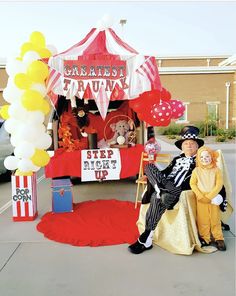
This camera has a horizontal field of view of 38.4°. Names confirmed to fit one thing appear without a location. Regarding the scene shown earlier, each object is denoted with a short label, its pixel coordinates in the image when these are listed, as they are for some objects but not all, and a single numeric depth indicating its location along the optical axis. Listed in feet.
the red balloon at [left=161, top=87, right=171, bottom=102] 20.43
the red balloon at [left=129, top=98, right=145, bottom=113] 20.37
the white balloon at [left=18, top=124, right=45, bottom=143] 15.07
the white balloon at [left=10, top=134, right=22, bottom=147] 15.41
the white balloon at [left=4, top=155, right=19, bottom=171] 15.82
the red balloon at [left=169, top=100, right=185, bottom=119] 19.56
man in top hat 11.66
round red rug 12.91
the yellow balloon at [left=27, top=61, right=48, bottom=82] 15.49
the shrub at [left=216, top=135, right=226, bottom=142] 48.36
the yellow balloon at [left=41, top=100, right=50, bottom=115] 15.76
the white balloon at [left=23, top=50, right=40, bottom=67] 15.83
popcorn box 15.30
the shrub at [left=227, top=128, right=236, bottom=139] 51.96
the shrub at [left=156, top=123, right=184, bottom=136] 59.11
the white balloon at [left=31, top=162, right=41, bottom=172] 15.60
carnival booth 17.26
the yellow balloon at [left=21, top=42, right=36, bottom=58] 16.80
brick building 62.95
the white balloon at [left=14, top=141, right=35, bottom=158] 15.14
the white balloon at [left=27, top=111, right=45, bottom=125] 15.46
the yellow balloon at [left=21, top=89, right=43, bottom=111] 15.06
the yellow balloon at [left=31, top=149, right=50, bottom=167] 15.48
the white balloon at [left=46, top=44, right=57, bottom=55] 18.24
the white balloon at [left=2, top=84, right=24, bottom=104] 15.54
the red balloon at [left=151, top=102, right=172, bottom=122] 18.81
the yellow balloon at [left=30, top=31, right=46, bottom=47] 17.19
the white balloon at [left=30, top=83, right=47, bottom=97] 15.60
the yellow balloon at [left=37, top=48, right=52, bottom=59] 17.02
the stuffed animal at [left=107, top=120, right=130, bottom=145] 22.71
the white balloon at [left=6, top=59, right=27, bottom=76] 15.70
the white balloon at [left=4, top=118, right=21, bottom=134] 15.91
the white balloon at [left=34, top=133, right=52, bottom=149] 15.65
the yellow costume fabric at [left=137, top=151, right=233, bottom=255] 11.60
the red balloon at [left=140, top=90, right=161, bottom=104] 19.97
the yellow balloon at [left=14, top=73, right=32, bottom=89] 15.12
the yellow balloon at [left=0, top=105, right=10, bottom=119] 16.75
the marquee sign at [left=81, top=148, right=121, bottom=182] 19.24
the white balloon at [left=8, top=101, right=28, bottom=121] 15.44
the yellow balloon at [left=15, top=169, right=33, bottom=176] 15.60
